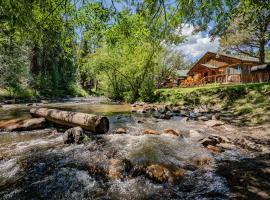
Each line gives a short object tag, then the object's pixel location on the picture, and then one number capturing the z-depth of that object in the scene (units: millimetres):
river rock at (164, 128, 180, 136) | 5939
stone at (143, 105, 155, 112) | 12152
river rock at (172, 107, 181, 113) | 11172
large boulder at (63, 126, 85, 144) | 5193
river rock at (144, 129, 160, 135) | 6080
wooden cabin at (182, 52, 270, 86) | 17433
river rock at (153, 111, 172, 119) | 9568
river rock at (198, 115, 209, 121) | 8573
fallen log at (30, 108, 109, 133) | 6150
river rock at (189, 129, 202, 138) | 5950
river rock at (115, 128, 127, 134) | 6213
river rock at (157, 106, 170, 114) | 11151
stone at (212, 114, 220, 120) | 8517
